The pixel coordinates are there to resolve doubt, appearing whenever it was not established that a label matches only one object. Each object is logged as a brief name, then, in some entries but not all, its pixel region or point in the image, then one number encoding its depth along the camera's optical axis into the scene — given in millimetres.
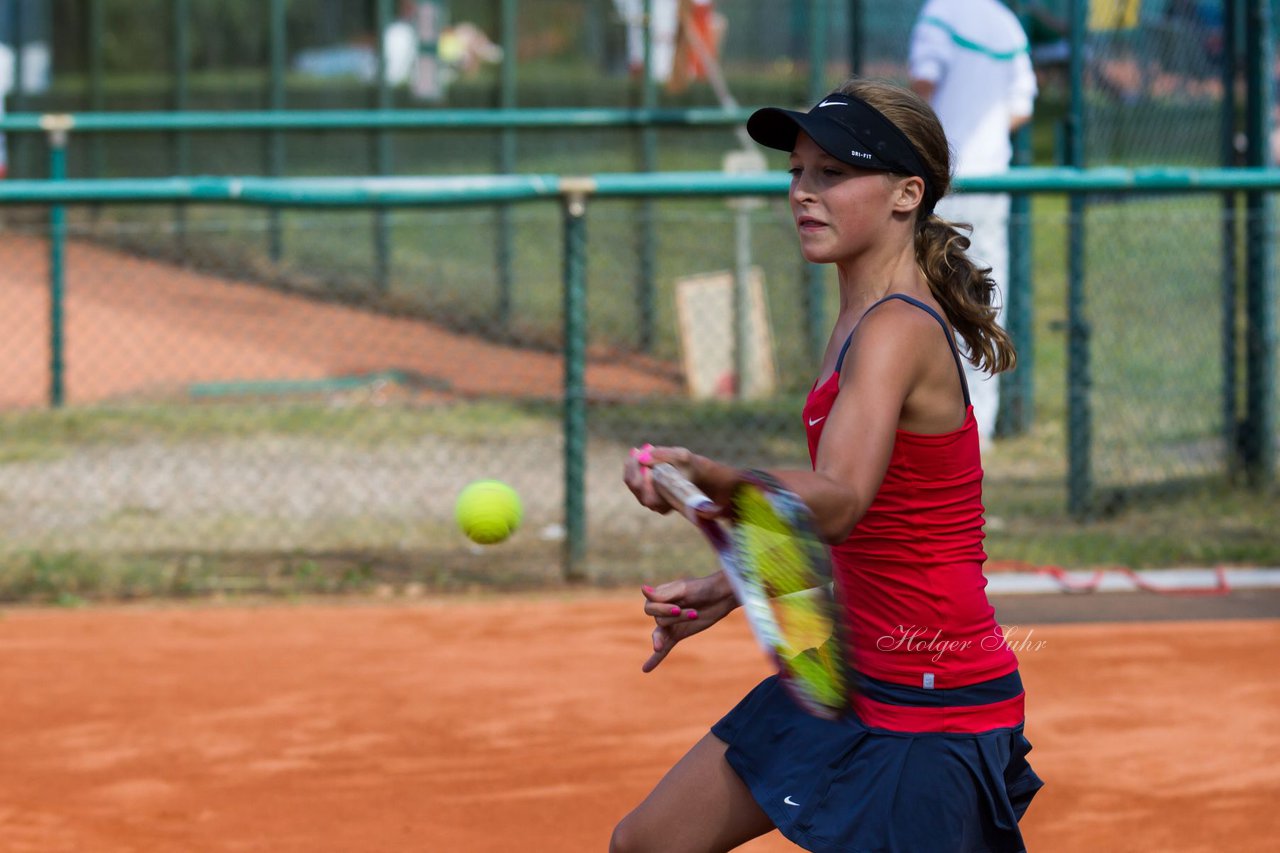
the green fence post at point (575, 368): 13406
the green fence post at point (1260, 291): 15602
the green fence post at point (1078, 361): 14828
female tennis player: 5242
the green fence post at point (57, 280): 19656
